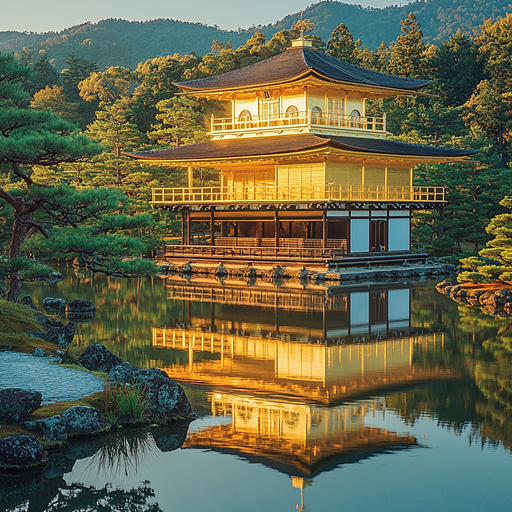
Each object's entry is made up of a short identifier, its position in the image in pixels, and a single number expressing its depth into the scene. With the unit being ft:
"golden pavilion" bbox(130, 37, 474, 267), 114.93
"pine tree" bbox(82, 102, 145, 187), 145.07
